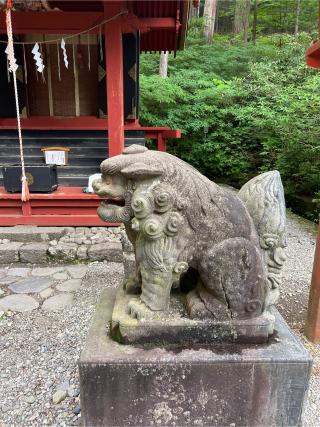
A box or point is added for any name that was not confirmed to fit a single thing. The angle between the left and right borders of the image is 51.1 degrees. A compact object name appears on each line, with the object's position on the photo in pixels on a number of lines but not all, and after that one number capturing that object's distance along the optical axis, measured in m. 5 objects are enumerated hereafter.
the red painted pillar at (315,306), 2.82
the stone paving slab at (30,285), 3.77
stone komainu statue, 1.54
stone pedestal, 1.60
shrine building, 4.85
